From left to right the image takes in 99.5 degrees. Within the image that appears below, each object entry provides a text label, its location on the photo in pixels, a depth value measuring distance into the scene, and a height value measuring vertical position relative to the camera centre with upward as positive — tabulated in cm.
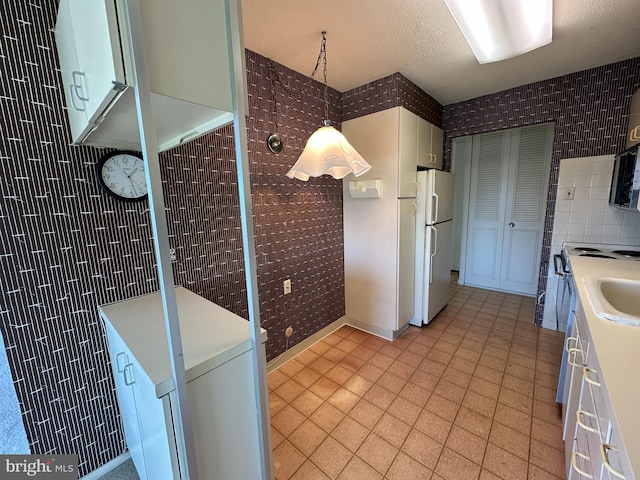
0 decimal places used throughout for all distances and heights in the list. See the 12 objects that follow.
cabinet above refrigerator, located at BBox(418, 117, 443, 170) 262 +54
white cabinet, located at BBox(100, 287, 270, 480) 87 -65
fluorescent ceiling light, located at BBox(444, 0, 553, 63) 138 +95
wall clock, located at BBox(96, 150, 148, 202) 133 +16
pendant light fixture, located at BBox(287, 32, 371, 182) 161 +27
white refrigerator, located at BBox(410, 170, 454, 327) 265 -43
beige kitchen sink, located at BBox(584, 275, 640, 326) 137 -51
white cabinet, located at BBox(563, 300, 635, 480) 61 -66
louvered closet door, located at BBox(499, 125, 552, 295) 341 -17
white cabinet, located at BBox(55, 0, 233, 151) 67 +40
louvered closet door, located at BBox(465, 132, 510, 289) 370 -18
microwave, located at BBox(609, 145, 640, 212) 166 +8
